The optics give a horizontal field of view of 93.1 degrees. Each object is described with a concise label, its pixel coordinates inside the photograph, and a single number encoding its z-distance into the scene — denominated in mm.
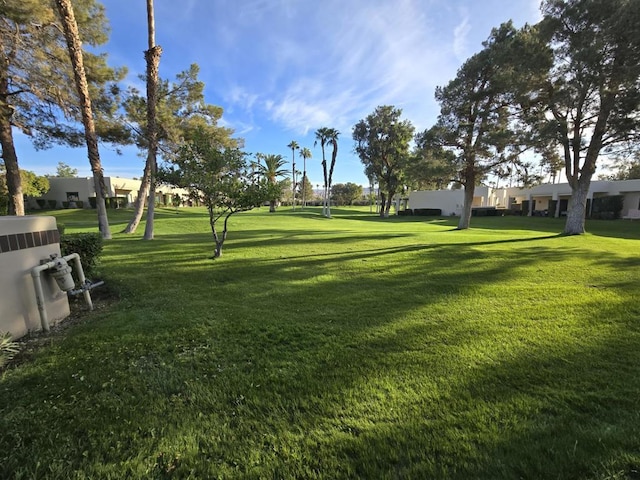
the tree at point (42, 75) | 10391
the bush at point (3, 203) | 19606
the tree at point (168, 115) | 14922
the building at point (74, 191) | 36625
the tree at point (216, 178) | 7016
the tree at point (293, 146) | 54612
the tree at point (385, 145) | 33656
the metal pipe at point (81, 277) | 4087
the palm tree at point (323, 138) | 35469
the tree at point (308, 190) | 89175
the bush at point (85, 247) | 4734
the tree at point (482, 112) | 13258
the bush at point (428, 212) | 39594
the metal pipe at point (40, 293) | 3412
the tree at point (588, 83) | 9570
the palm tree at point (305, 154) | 57475
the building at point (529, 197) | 28188
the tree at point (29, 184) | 20931
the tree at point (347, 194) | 83775
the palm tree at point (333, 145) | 34109
